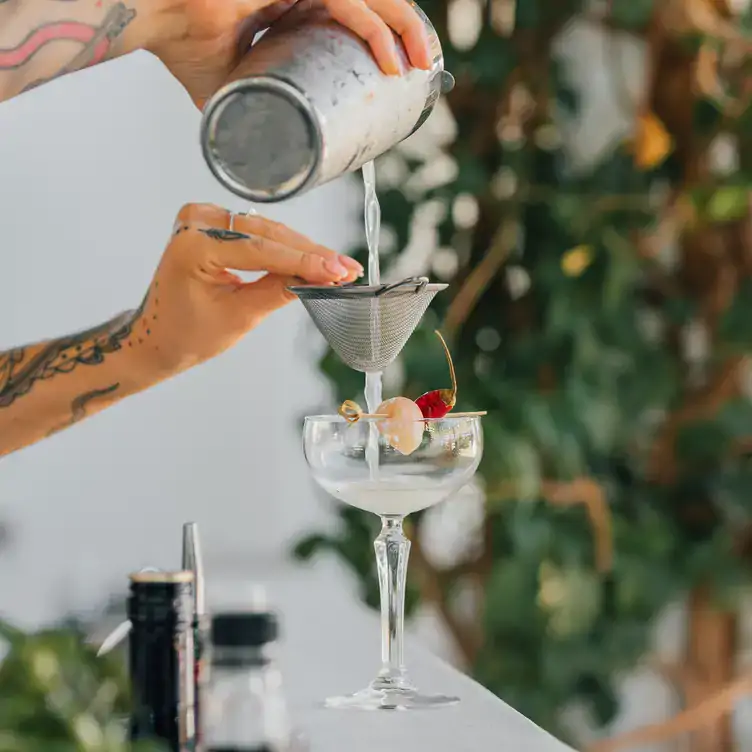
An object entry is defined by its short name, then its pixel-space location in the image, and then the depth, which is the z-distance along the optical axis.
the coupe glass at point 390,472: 1.19
